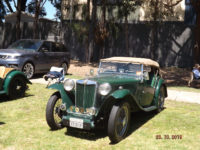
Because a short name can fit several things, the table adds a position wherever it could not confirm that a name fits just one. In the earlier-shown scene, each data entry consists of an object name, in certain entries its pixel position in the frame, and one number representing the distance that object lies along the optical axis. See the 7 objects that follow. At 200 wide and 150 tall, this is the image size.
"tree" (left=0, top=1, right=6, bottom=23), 31.10
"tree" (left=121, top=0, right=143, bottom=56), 16.28
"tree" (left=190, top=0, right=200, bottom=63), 13.88
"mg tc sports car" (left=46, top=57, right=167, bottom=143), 4.88
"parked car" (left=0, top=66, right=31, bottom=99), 7.51
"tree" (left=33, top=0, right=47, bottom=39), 20.30
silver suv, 10.90
